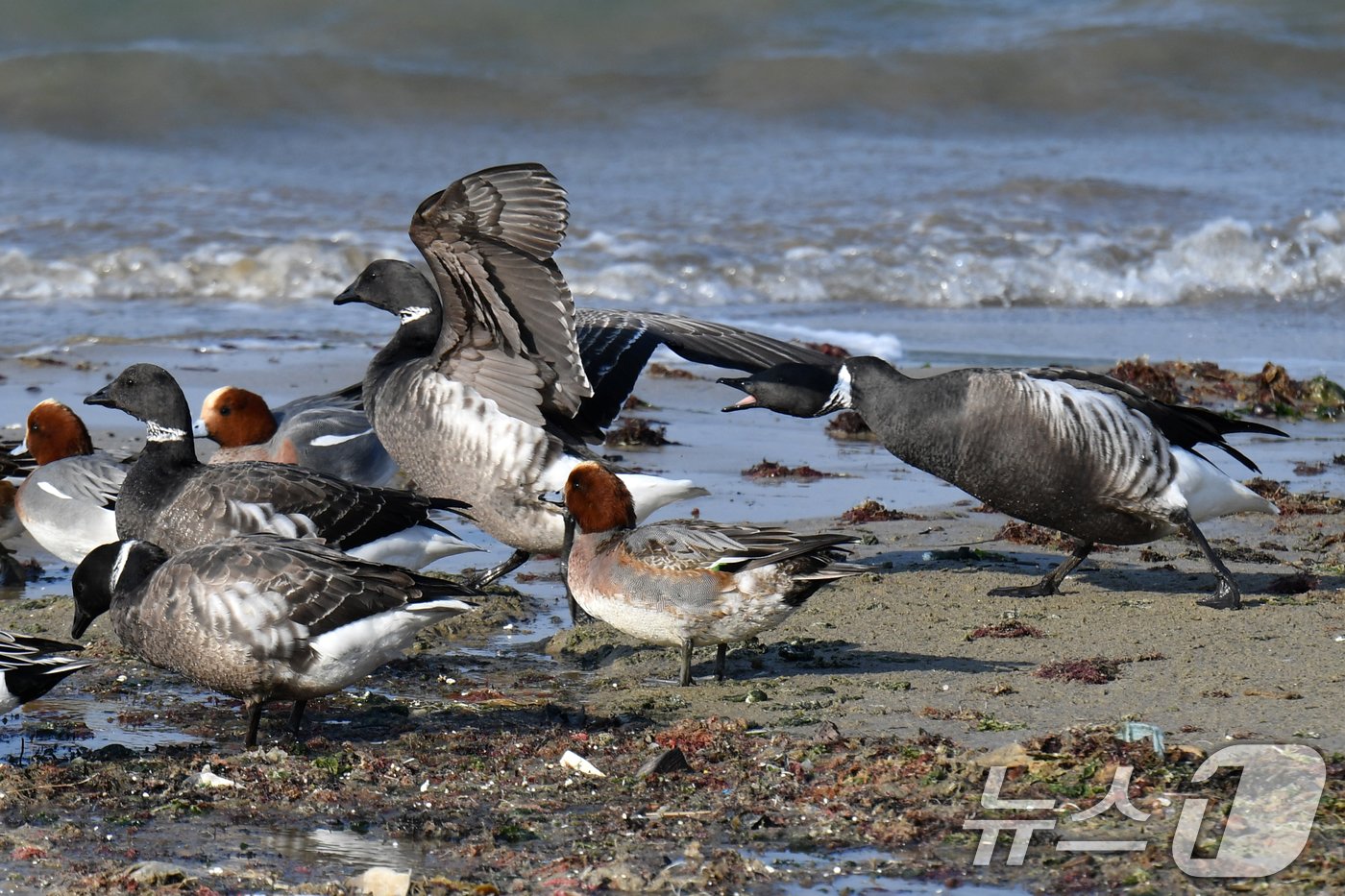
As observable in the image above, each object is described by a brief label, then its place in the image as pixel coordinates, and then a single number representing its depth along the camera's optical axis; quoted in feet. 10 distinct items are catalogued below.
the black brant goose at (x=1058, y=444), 49.52
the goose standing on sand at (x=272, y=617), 37.55
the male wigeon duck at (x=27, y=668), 35.37
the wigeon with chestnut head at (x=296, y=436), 61.77
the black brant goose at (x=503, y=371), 49.93
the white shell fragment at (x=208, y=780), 33.94
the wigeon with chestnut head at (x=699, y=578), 40.24
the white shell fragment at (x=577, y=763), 34.35
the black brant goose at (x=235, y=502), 47.29
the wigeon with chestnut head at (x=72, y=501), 53.21
